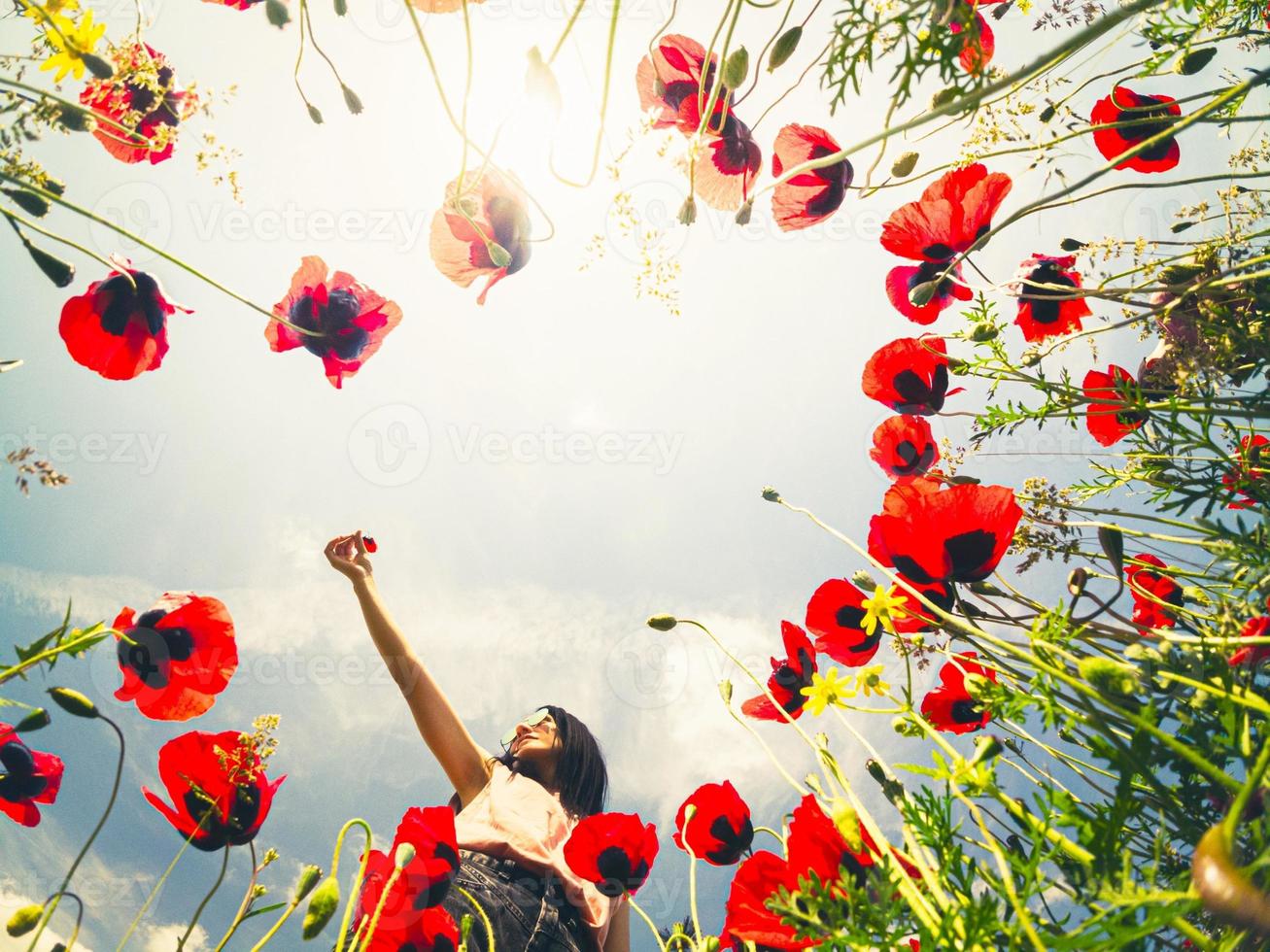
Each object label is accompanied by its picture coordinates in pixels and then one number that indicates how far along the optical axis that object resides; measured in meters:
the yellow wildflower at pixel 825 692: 0.76
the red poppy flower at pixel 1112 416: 0.94
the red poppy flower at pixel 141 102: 0.74
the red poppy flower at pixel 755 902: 0.72
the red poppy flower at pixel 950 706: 1.18
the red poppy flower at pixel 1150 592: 1.13
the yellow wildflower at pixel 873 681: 0.74
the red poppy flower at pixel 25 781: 1.12
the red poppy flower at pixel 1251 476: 0.77
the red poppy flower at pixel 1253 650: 0.64
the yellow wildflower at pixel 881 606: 0.73
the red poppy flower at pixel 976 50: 0.49
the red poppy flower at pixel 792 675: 1.29
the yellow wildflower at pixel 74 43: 0.63
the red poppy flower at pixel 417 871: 0.98
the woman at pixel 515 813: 1.51
